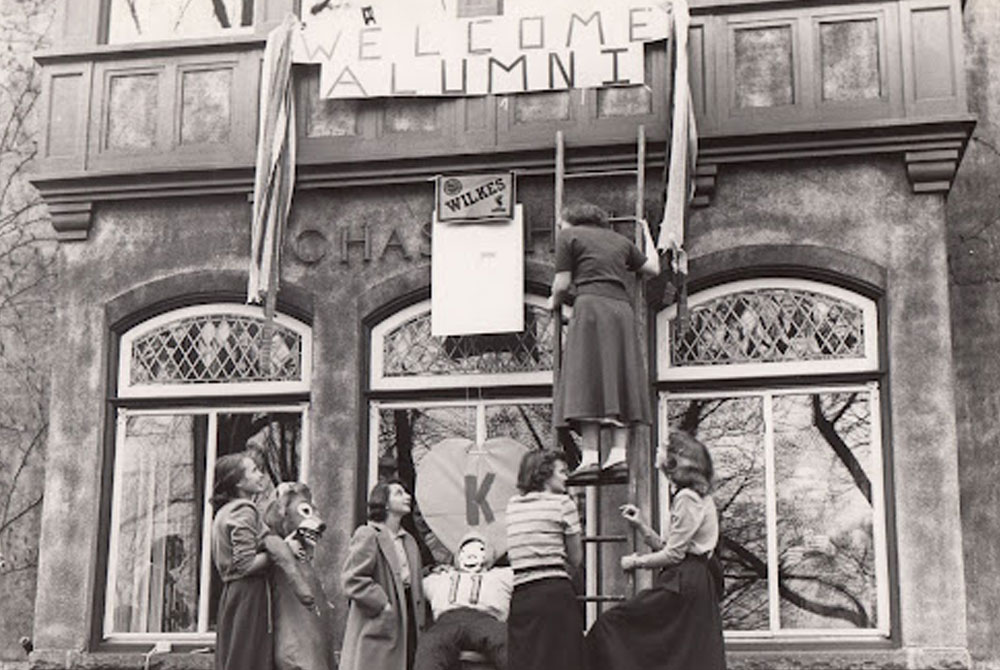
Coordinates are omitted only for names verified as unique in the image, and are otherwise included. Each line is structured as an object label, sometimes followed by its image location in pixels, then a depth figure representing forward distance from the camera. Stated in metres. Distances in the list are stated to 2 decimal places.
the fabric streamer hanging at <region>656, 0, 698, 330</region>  11.22
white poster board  11.88
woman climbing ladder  10.12
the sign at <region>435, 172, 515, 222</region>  12.05
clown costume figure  9.73
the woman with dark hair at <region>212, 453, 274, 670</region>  9.88
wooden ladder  10.42
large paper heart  11.62
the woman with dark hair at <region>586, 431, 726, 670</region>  8.90
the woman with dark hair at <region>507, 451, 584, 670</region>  8.81
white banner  12.22
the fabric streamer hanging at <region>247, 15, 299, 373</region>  12.04
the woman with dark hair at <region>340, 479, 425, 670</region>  9.96
